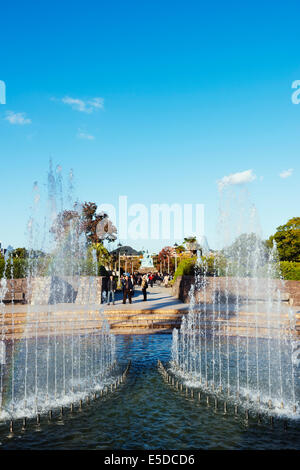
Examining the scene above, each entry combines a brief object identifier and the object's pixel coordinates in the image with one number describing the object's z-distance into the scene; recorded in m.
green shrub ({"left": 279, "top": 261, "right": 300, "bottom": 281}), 20.50
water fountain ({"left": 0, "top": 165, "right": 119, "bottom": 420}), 6.66
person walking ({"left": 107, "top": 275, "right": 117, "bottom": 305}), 21.42
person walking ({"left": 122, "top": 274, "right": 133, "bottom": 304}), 18.41
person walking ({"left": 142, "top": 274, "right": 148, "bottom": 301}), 19.58
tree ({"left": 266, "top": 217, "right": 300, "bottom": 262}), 44.31
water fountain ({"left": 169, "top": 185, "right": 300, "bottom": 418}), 6.75
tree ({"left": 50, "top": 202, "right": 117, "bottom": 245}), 49.72
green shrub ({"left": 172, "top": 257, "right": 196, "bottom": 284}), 22.48
